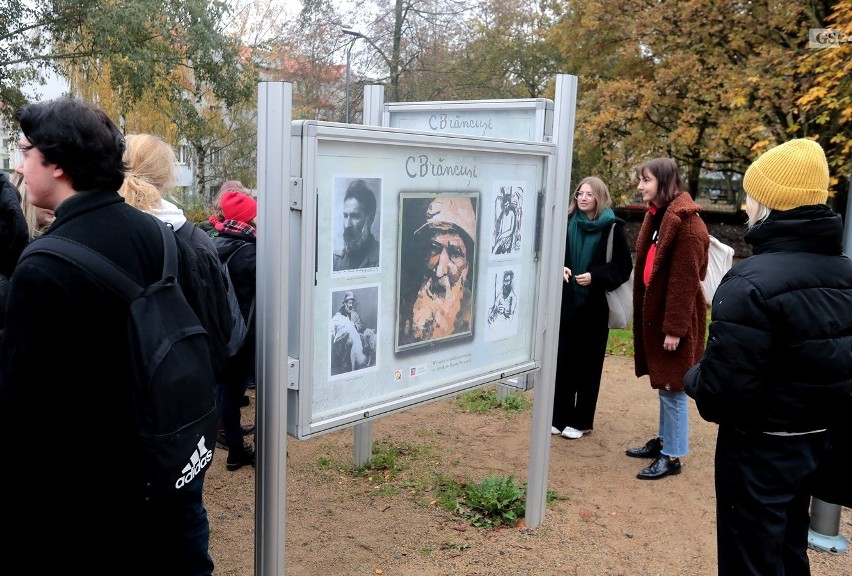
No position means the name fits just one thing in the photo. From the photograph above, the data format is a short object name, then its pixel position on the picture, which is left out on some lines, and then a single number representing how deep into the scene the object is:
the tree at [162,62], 16.44
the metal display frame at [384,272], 2.46
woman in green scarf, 5.00
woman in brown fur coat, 4.30
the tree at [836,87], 9.79
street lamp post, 18.11
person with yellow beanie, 2.49
